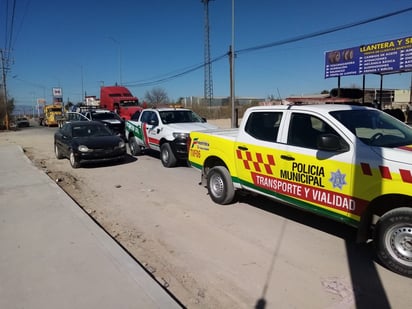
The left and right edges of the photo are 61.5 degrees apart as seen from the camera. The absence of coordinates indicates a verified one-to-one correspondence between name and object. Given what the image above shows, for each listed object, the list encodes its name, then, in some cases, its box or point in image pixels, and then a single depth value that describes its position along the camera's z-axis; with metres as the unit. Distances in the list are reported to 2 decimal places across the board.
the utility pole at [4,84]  44.38
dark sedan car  11.05
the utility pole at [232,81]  20.79
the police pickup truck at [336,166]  3.89
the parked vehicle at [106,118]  17.64
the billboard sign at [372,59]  20.58
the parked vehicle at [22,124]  53.87
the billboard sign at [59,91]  96.54
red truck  28.03
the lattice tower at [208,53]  48.59
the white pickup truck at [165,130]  10.54
